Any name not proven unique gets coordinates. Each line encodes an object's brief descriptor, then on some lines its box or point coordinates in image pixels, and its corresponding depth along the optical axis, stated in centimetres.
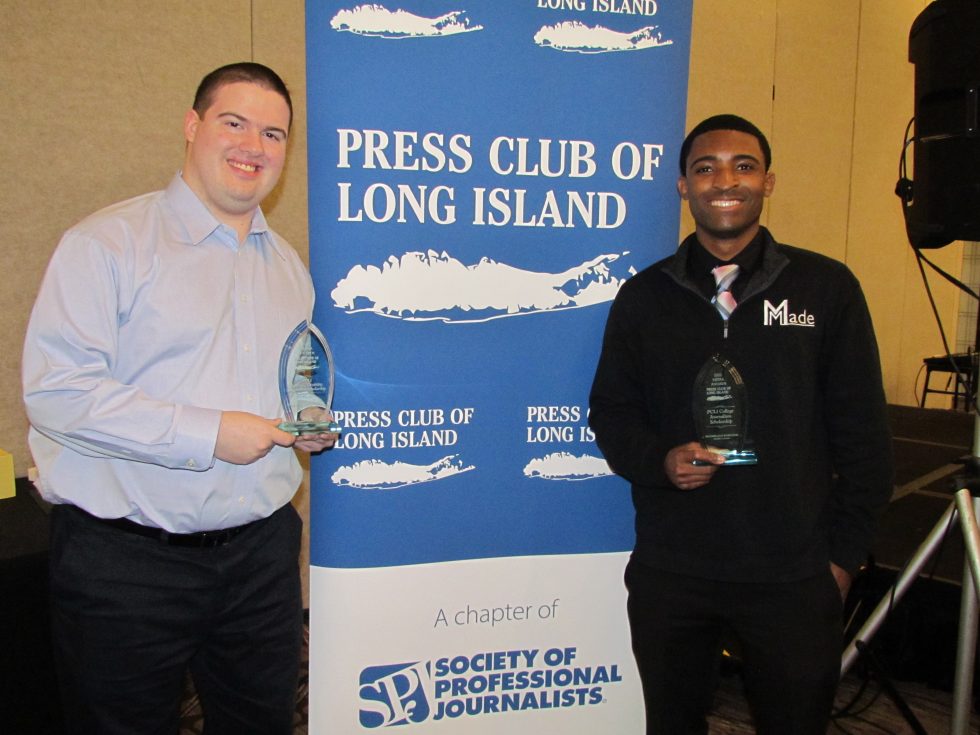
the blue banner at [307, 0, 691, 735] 177
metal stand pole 171
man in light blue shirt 134
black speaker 158
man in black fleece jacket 158
